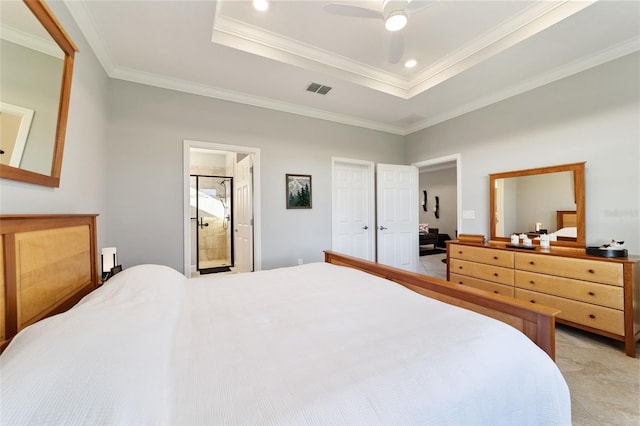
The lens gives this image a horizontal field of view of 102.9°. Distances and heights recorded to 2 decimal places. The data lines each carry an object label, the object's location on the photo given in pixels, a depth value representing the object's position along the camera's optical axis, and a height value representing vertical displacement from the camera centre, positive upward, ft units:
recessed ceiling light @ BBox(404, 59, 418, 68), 9.65 +5.71
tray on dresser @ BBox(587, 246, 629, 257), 7.38 -1.26
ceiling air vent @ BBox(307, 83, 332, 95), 10.36 +5.19
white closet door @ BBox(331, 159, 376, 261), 13.67 +0.18
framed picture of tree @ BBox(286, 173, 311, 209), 12.39 +1.06
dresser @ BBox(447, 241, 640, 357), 6.98 -2.37
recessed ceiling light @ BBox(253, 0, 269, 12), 6.88 +5.72
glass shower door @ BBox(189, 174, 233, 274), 18.31 -0.33
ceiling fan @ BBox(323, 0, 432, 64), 6.00 +4.88
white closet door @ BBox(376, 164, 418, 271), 14.25 -0.19
